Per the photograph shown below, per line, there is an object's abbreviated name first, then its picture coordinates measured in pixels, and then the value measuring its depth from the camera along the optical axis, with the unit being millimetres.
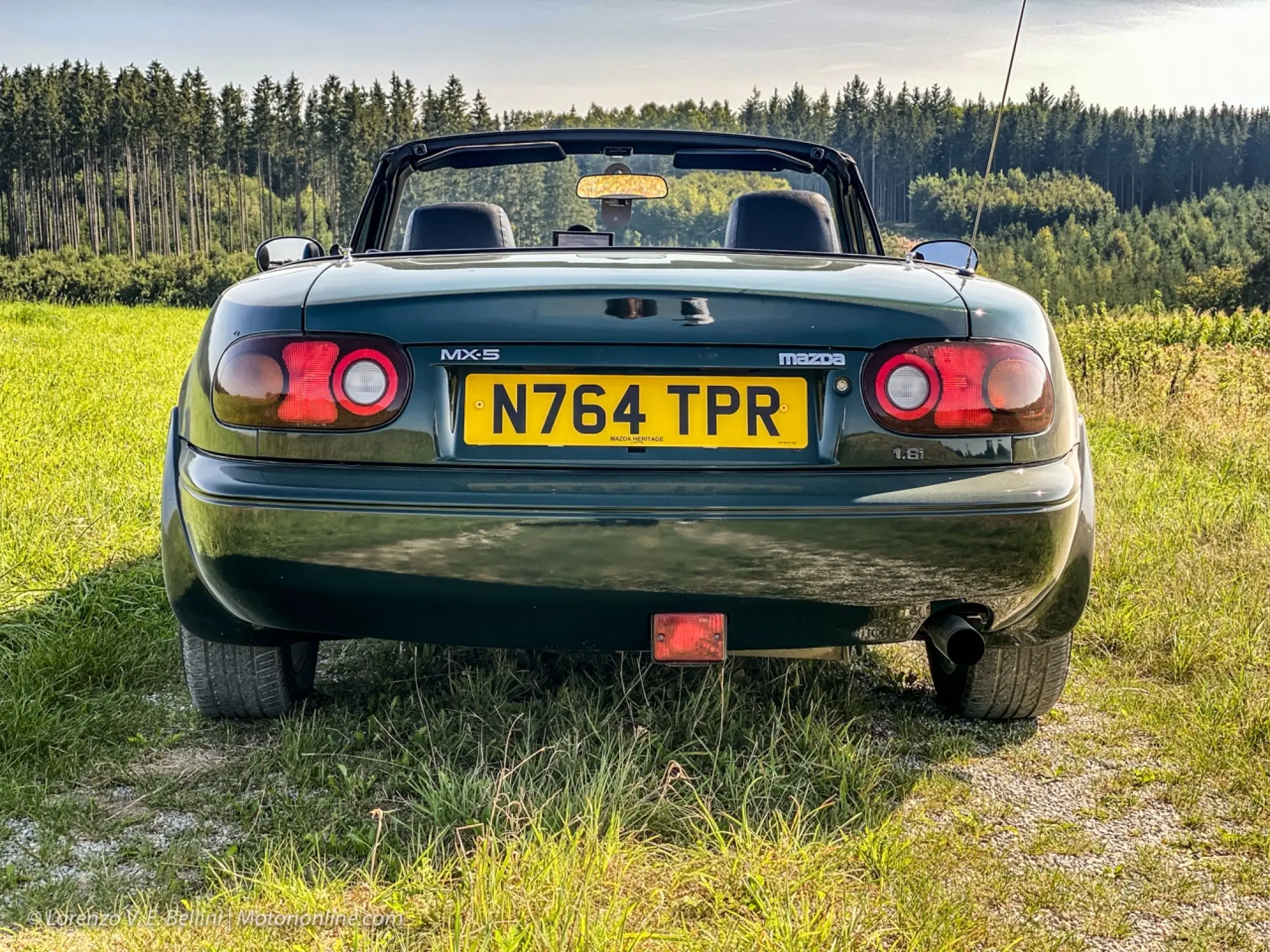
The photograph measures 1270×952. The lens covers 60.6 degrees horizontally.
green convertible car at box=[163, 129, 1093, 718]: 2098
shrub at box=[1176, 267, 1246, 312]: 72438
